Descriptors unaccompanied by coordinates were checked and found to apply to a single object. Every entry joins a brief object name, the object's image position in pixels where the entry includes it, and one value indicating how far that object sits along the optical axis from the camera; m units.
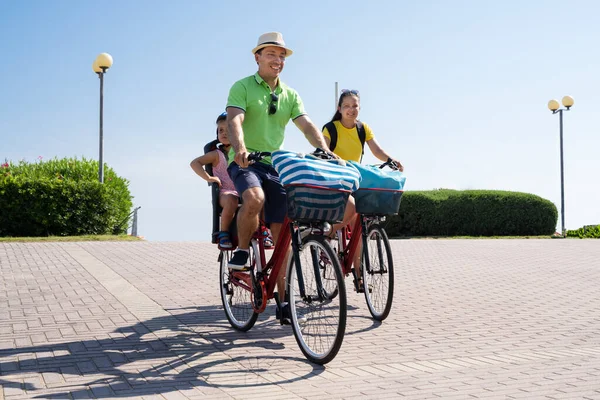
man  5.61
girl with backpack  7.31
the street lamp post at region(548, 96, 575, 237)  27.12
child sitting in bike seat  6.15
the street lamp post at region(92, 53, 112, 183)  20.30
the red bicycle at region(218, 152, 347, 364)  4.82
